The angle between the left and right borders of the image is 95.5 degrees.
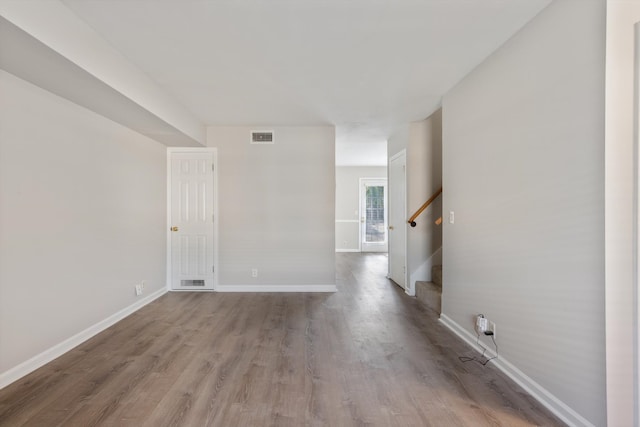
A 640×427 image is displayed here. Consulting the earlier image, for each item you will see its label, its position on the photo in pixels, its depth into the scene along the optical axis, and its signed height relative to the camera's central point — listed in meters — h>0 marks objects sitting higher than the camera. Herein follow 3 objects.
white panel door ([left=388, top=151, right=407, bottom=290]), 4.49 -0.10
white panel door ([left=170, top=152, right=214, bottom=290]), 4.42 -0.11
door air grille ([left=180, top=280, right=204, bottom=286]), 4.45 -1.07
